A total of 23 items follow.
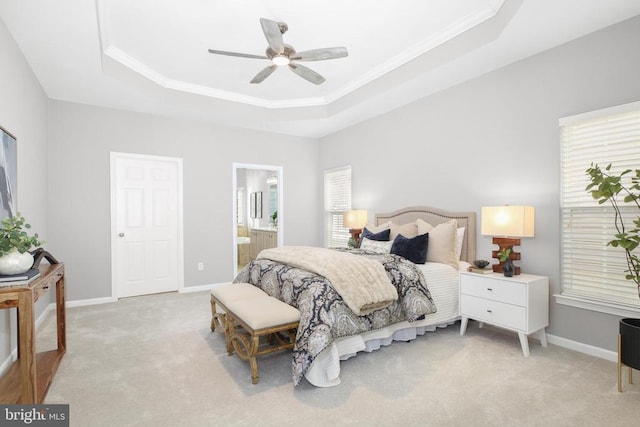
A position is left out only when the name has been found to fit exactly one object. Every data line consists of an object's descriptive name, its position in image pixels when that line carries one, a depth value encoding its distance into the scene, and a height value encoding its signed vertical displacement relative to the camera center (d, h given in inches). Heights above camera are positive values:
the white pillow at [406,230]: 157.2 -10.0
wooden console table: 71.8 -31.8
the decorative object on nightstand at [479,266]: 124.3 -21.8
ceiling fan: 101.7 +53.2
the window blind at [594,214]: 101.6 -1.5
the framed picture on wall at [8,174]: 97.9 +11.4
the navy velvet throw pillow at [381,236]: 163.8 -13.1
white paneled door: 184.2 -8.5
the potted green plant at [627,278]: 82.5 -17.5
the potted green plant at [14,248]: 77.3 -9.3
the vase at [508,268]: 117.3 -20.7
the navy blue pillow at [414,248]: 139.8 -16.6
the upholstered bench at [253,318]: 92.2 -31.9
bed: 91.8 -30.6
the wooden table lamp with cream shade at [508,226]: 114.8 -5.8
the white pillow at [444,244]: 141.4 -14.8
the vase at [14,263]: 77.0 -12.7
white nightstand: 108.8 -32.0
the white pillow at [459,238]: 144.9 -12.8
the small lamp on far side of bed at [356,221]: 198.9 -6.9
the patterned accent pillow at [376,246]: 152.0 -17.5
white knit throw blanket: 102.8 -22.1
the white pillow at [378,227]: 174.7 -9.6
